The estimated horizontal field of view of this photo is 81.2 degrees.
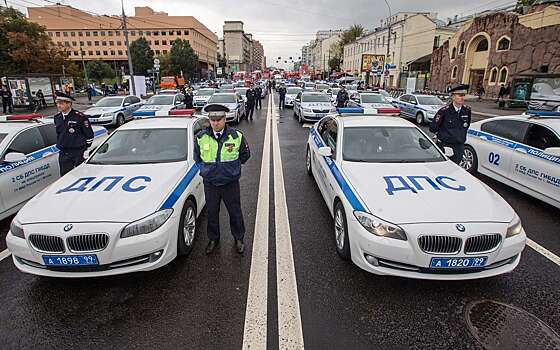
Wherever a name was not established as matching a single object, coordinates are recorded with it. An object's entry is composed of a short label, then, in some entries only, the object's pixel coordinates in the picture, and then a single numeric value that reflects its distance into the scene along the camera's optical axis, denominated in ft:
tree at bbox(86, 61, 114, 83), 208.23
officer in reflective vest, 12.10
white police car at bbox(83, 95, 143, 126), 46.63
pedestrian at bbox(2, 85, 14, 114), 68.05
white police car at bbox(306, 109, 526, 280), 9.62
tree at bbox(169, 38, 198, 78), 228.02
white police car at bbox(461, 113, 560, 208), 16.81
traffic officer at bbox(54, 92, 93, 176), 16.99
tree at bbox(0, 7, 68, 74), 93.35
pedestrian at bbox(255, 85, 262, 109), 73.45
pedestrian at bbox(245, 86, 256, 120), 57.68
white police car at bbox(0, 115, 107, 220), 15.31
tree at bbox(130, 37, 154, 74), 224.12
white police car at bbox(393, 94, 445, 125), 49.65
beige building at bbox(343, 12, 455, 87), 156.87
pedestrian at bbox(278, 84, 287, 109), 74.13
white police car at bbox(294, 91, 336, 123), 50.19
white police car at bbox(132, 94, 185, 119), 51.12
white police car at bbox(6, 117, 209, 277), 9.78
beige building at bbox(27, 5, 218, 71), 326.44
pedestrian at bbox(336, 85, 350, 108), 56.80
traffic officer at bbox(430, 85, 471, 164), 18.40
